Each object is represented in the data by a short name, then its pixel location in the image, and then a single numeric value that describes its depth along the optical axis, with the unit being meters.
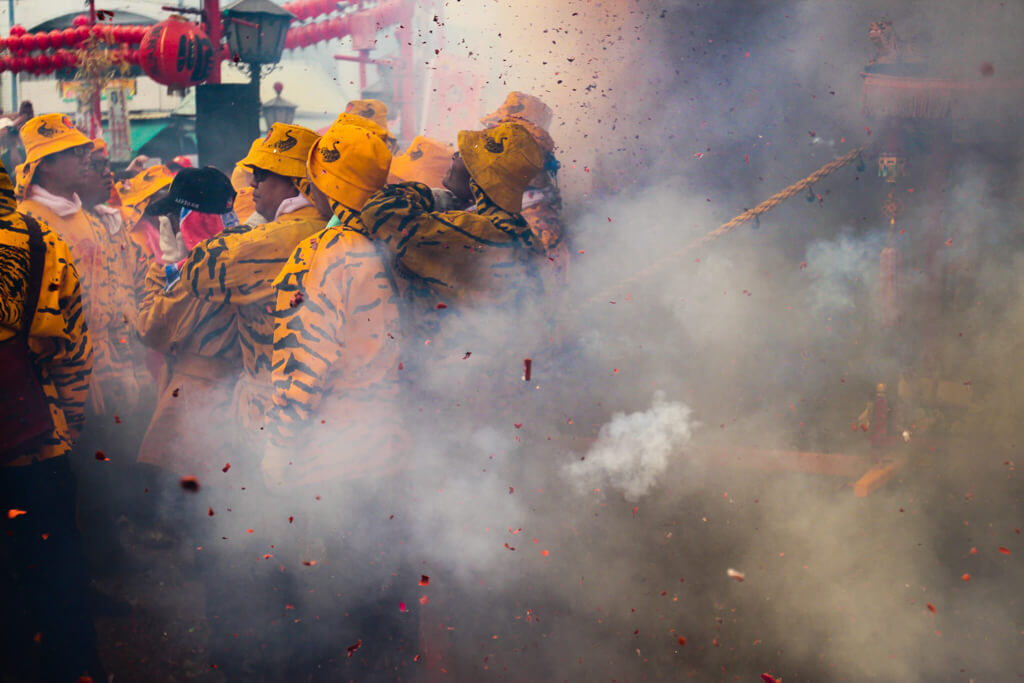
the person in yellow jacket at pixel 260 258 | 2.57
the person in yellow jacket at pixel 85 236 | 3.39
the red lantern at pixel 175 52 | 7.61
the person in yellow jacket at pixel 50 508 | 2.41
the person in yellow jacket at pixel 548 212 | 3.53
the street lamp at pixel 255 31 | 6.77
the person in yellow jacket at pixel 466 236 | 2.49
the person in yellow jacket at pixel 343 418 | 2.37
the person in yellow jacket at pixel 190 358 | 2.81
